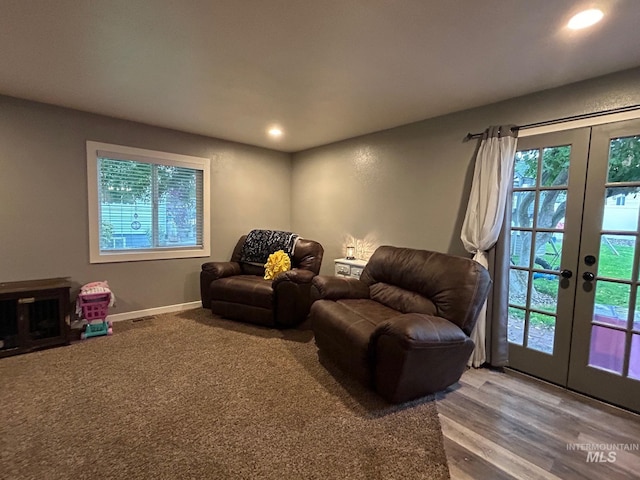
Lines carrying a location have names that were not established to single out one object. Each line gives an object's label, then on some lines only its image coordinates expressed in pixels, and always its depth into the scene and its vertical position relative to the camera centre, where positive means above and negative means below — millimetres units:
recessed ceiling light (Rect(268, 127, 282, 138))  3730 +1114
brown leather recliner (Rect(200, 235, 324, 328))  3369 -824
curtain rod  2087 +852
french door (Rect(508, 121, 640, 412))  2121 -235
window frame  3344 +198
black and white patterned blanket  4039 -338
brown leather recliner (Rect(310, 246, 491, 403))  1956 -727
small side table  3697 -561
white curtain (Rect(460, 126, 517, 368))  2590 +271
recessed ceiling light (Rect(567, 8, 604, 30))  1556 +1120
